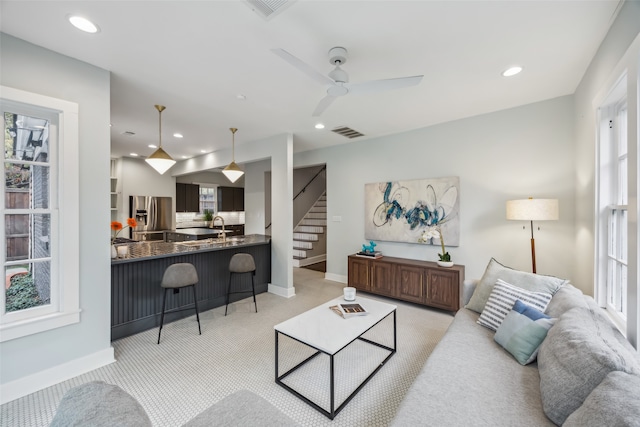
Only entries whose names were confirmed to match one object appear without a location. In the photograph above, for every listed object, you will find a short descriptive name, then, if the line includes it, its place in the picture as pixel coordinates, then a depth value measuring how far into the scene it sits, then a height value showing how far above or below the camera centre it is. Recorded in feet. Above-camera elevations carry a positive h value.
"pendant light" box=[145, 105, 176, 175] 11.13 +2.23
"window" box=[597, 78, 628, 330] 6.62 +0.20
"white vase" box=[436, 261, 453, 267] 12.26 -2.33
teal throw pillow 5.62 -2.63
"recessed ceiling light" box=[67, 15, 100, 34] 6.15 +4.46
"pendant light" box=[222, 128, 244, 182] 14.46 +2.27
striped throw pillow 6.87 -2.33
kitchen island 9.98 -2.85
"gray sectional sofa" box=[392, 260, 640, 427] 3.29 -2.94
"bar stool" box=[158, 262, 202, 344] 9.85 -2.40
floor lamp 9.56 +0.13
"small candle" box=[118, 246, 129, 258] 10.49 -1.61
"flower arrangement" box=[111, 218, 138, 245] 11.76 -0.57
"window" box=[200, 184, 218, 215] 27.78 +1.49
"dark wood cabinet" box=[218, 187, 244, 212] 28.89 +1.57
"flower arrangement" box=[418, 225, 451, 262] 12.48 -1.15
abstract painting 13.23 +0.20
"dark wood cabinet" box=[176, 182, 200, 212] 25.26 +1.51
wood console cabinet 11.93 -3.30
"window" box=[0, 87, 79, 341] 6.84 +0.00
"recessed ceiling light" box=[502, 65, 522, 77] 8.34 +4.51
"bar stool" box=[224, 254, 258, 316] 12.23 -2.35
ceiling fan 6.48 +3.31
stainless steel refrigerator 21.89 -0.18
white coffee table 6.15 -3.03
